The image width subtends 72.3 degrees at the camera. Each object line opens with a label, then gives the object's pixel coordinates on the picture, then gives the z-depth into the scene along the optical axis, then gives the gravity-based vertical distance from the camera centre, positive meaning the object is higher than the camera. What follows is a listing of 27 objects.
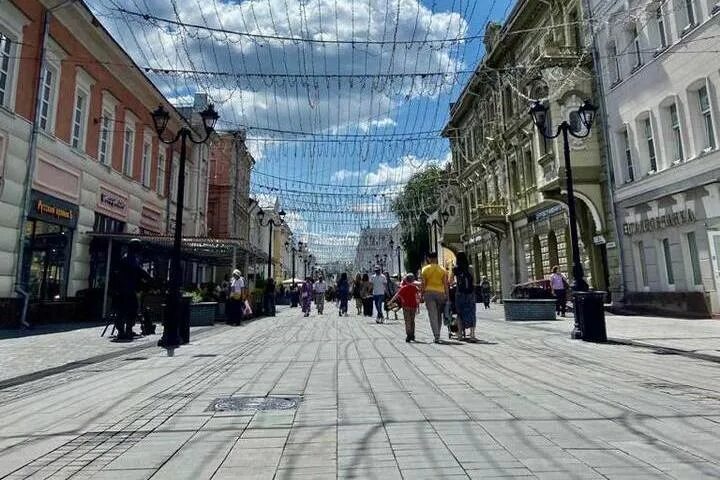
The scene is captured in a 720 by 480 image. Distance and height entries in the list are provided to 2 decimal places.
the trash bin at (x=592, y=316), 10.24 -0.19
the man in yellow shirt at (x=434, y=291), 10.34 +0.38
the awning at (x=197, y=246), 18.00 +2.70
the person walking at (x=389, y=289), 19.31 +0.82
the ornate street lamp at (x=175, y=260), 10.34 +1.12
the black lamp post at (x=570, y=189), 10.66 +2.77
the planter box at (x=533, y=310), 16.48 -0.08
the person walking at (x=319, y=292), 24.06 +0.89
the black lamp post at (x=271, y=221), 27.13 +5.36
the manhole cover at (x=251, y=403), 4.75 -0.92
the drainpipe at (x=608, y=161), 19.03 +5.79
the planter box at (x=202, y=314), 16.14 -0.06
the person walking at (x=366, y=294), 21.20 +0.66
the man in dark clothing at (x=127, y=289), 10.93 +0.52
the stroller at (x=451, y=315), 11.05 -0.16
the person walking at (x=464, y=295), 10.28 +0.28
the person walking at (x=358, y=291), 22.43 +0.85
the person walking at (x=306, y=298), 23.17 +0.59
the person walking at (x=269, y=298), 23.95 +0.63
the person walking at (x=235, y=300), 16.55 +0.39
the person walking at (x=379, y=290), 17.03 +0.67
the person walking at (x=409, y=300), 10.64 +0.20
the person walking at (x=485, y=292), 27.13 +0.92
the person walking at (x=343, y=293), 21.96 +0.77
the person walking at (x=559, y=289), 18.08 +0.68
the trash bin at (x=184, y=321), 10.87 -0.19
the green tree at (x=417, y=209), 51.75 +10.51
